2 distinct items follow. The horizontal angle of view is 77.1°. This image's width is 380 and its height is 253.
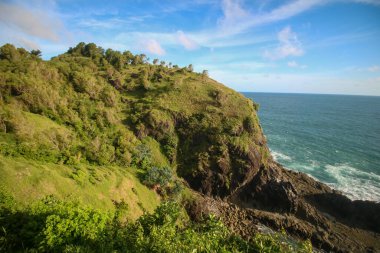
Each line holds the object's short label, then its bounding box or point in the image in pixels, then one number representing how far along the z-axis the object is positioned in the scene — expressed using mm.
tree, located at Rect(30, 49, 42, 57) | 71875
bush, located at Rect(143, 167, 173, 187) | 46344
